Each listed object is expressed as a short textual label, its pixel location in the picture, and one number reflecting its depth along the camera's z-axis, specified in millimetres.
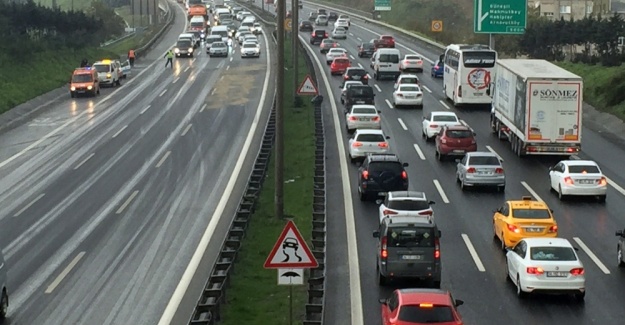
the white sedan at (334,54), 85138
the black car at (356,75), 71188
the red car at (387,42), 96312
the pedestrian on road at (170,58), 88750
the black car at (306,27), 126500
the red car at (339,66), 79162
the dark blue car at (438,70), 77750
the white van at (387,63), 76375
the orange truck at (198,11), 137375
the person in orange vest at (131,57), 91125
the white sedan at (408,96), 61594
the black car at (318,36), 109562
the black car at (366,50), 93625
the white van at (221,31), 110144
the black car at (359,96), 59688
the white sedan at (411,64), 81062
